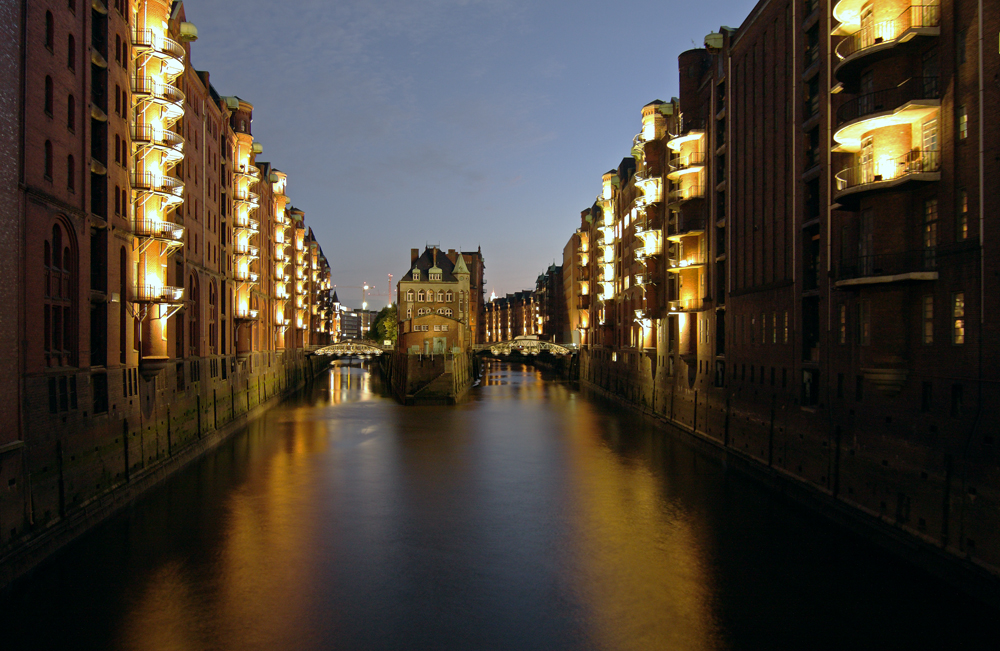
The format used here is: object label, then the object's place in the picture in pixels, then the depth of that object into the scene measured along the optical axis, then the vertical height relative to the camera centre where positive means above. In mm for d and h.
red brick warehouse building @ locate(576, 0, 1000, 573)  16531 +2518
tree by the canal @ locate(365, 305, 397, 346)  134000 +1501
